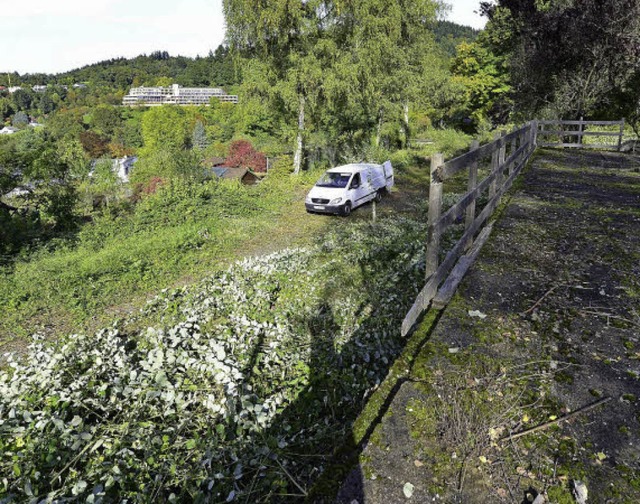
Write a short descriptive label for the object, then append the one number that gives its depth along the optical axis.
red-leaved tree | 62.53
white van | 14.95
